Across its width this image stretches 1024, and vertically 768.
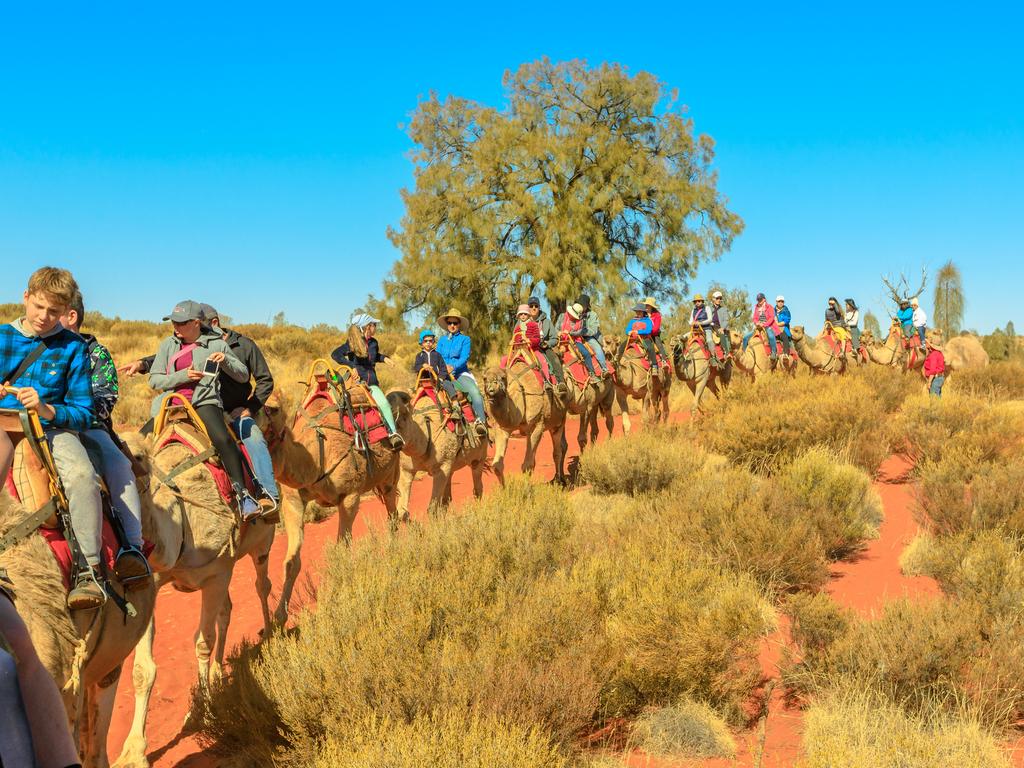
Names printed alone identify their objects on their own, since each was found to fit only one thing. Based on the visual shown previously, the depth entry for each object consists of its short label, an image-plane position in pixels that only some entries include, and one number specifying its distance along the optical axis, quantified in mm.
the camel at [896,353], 24688
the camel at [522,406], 12930
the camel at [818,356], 24359
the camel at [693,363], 19781
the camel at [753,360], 23281
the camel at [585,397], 14938
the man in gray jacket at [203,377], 6422
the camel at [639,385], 17500
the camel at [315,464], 8195
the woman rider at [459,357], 11977
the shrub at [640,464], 11391
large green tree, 28812
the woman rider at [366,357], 9508
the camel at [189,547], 5441
